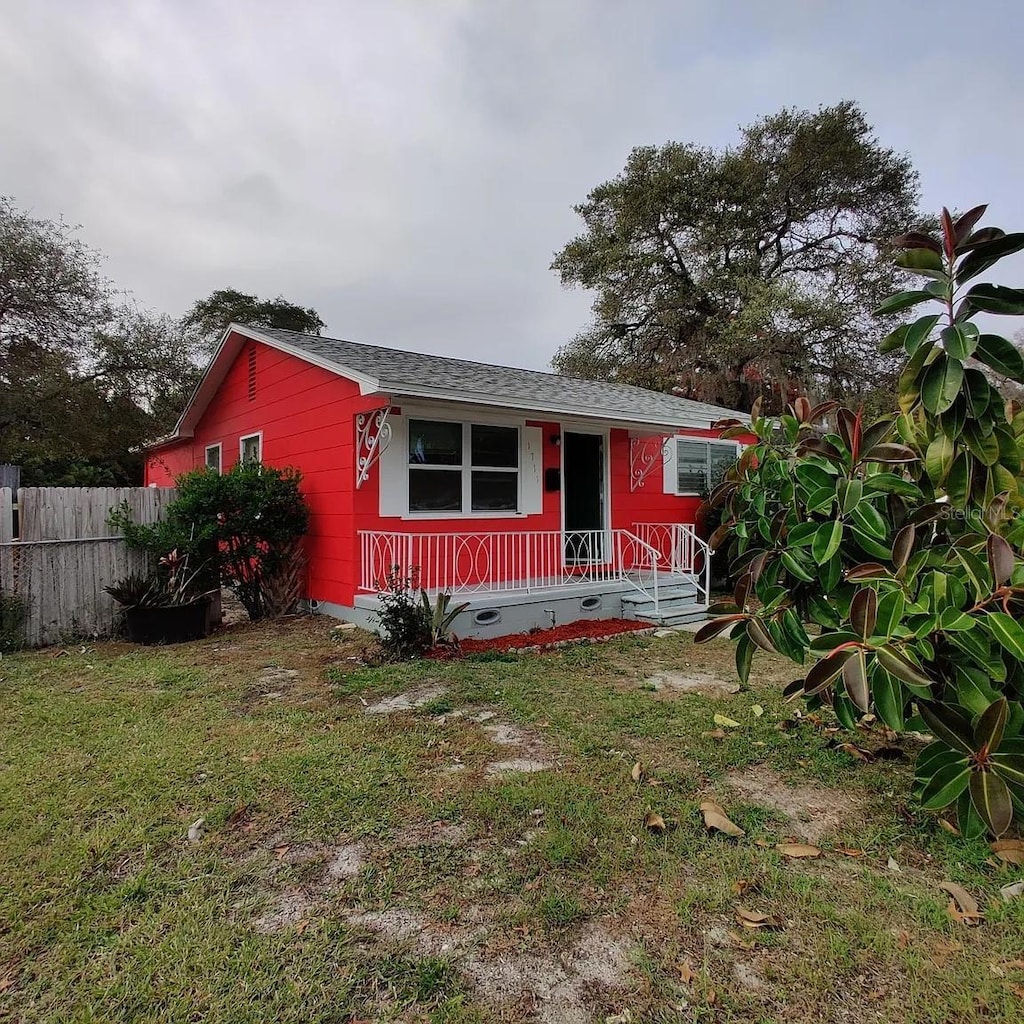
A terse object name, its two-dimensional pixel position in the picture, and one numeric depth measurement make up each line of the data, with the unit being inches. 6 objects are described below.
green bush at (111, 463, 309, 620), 258.8
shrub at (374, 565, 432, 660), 216.2
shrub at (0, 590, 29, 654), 229.1
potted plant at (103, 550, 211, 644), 245.1
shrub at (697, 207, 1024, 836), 79.2
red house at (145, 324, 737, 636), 262.2
